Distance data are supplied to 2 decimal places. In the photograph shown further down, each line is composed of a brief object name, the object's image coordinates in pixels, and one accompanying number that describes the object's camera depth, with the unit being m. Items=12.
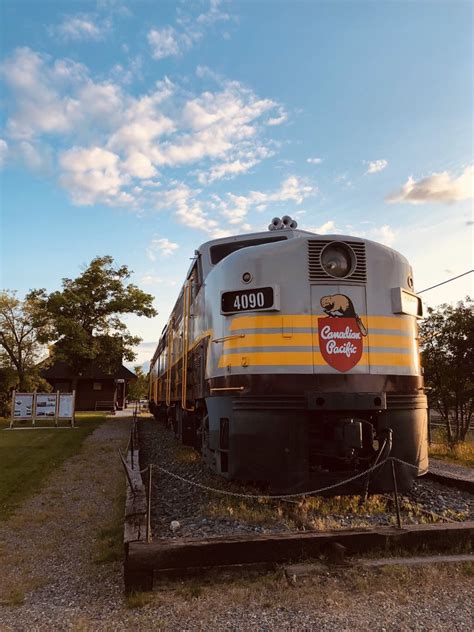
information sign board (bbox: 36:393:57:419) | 20.86
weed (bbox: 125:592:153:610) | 3.57
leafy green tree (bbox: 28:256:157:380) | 24.97
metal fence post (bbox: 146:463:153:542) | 4.02
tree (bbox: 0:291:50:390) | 26.45
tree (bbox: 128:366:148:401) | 72.94
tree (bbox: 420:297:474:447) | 12.40
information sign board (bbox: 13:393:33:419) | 20.67
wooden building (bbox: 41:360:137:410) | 38.41
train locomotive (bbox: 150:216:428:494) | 5.16
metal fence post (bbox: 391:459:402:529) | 4.44
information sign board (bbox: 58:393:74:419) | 21.05
